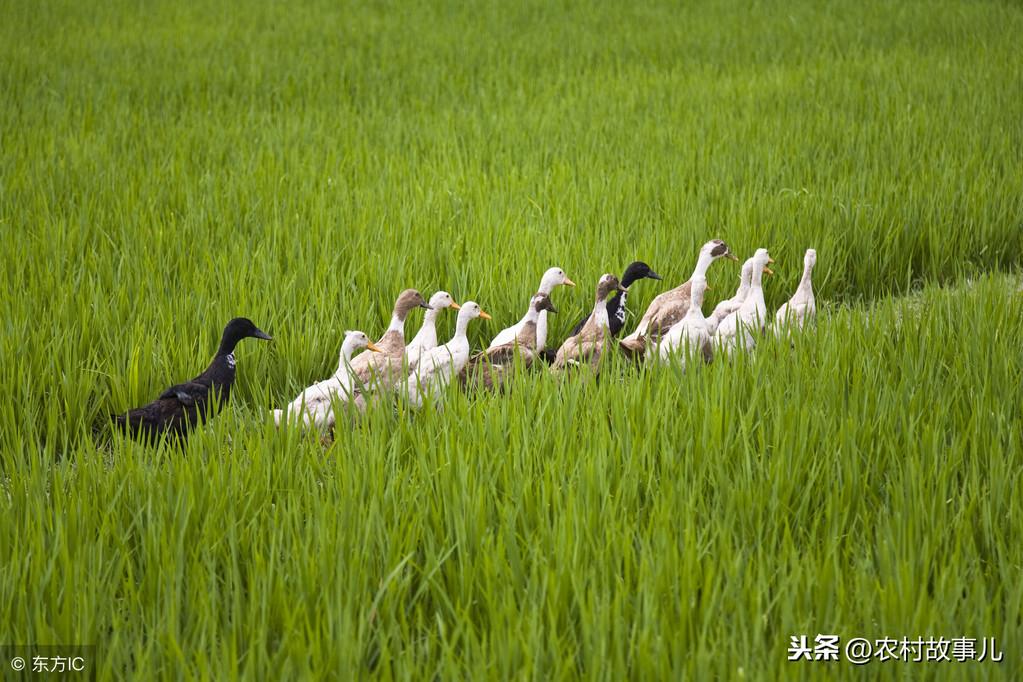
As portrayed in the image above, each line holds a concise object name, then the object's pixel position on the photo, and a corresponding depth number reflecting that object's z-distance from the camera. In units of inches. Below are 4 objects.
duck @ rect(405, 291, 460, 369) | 273.0
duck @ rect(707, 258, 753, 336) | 306.5
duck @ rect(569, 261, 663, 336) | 304.0
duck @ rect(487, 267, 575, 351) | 287.4
